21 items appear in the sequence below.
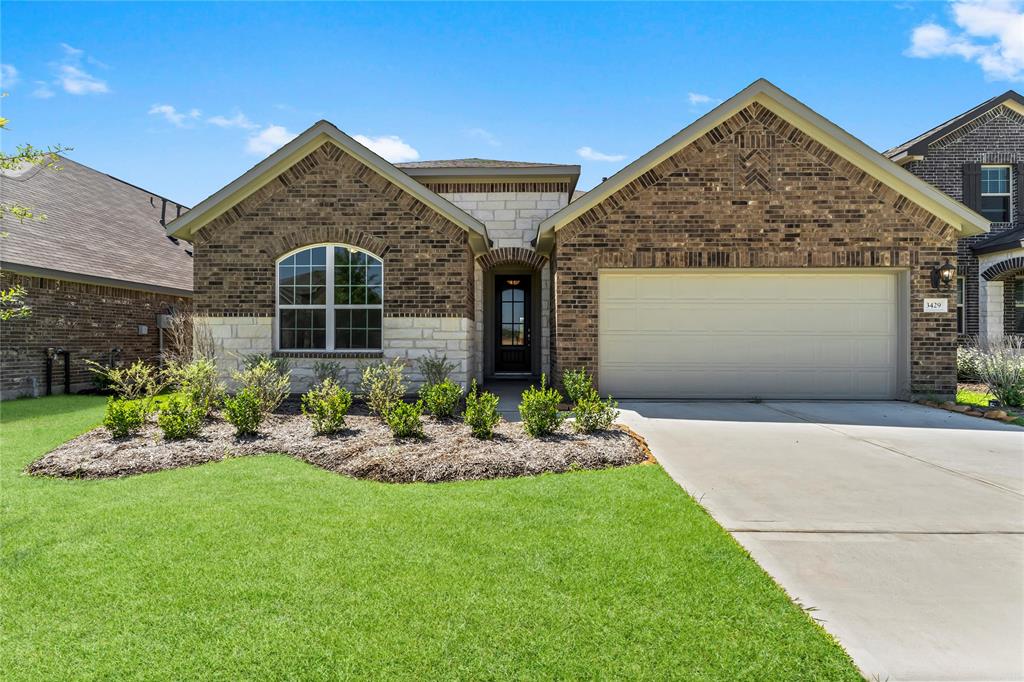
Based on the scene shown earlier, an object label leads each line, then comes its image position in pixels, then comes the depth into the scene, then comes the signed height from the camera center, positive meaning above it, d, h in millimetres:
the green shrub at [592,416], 6785 -993
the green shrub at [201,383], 7723 -663
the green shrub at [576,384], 8067 -718
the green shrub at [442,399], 7781 -885
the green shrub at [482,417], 6488 -965
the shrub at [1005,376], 9039 -637
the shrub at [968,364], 12453 -588
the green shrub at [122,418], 6602 -1001
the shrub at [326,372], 9578 -592
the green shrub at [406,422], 6473 -1025
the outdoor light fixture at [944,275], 9422 +1165
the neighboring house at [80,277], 10922 +1449
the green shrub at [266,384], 8148 -710
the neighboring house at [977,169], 14008 +4742
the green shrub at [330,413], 6863 -959
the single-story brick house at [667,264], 9578 +1405
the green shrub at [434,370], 9453 -546
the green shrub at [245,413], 6688 -937
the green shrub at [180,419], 6551 -1006
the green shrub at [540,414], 6598 -941
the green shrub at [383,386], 7992 -766
